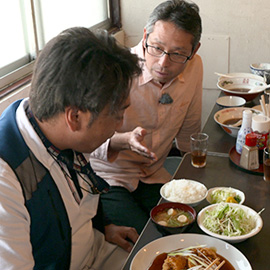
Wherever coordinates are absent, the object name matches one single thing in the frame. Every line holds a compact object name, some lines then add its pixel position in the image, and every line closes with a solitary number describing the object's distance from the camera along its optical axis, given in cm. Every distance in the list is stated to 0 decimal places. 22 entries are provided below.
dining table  134
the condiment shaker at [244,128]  188
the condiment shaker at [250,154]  178
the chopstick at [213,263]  124
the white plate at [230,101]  245
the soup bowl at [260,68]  280
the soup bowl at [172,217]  138
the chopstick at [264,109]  205
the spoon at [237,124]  213
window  238
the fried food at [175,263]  125
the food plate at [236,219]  133
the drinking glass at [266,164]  169
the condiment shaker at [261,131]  183
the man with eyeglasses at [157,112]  207
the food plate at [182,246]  127
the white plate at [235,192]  157
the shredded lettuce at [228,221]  137
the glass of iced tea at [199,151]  185
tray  179
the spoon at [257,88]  253
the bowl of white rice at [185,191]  155
